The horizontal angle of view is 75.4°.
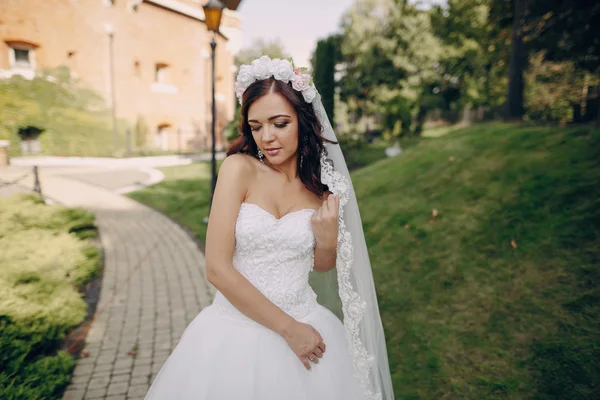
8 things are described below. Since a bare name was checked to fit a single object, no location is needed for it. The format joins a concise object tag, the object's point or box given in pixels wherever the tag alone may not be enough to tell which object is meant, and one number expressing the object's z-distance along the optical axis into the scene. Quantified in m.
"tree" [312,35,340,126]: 15.28
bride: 1.92
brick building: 17.40
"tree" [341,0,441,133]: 30.94
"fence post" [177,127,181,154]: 23.28
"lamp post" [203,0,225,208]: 7.07
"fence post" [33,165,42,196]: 8.13
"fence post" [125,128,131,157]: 20.40
